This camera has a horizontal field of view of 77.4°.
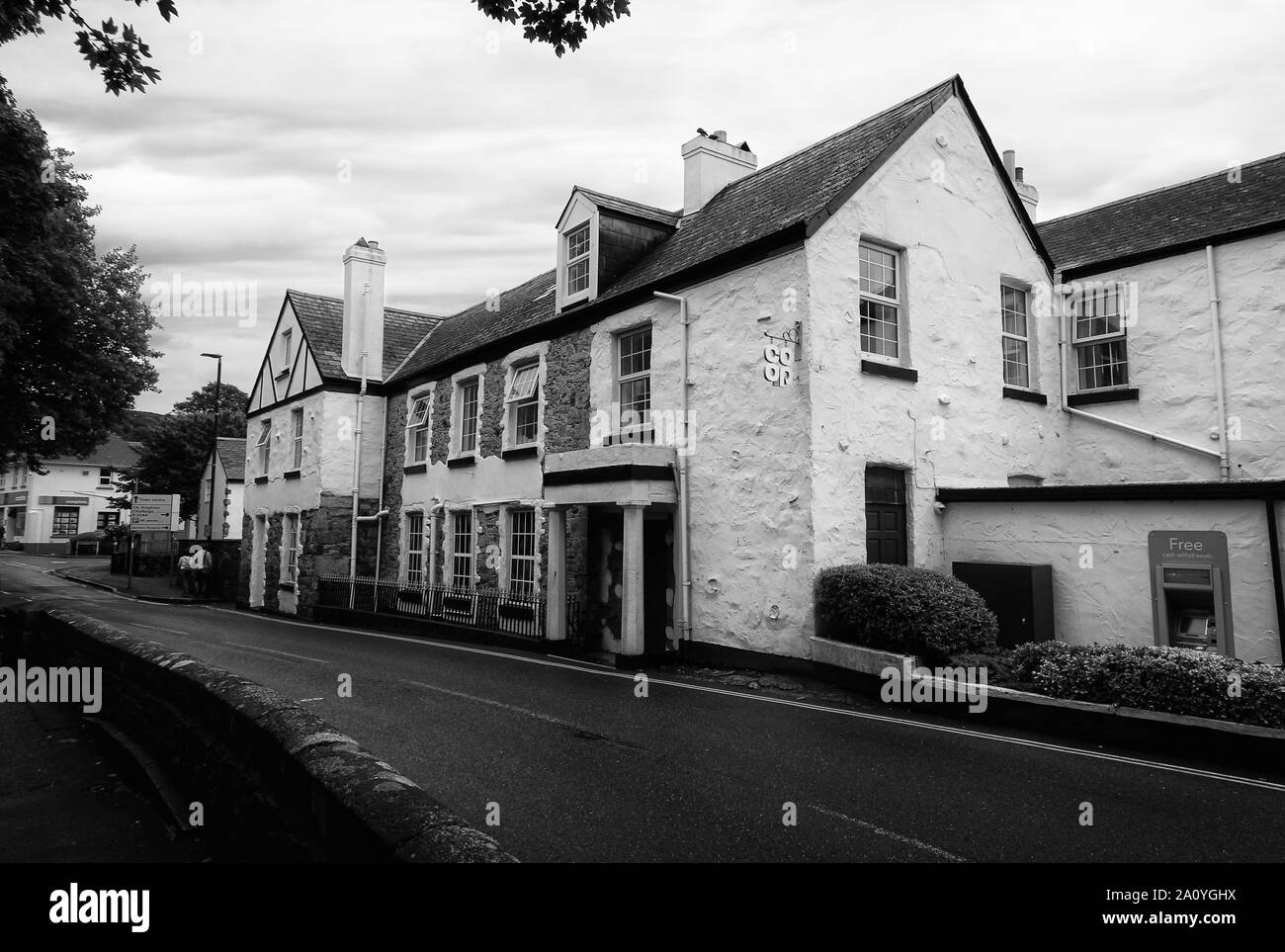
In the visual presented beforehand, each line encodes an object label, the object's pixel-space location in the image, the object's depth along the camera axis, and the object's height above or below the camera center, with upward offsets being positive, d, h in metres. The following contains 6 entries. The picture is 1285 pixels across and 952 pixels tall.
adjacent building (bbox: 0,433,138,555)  62.34 +2.83
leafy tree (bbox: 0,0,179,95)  6.01 +3.66
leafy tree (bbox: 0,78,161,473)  19.52 +5.67
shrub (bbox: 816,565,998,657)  9.72 -1.00
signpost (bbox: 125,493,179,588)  27.59 +0.85
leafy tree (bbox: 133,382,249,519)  46.22 +4.62
